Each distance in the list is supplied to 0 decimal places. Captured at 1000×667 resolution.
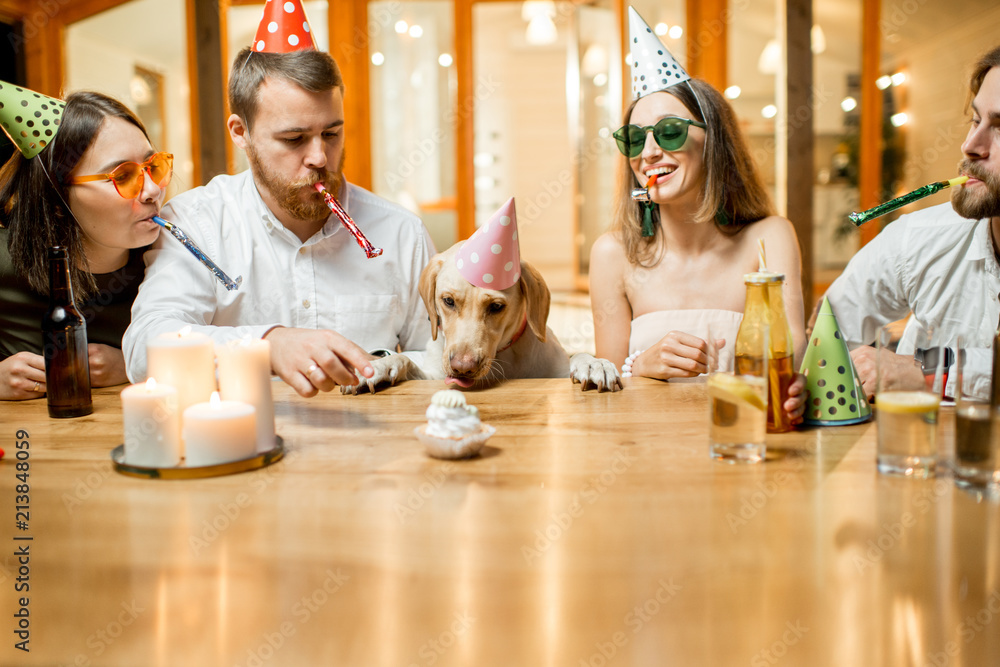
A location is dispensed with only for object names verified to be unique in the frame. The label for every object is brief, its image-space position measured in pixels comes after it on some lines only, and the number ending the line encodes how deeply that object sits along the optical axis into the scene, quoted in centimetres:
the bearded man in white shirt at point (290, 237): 200
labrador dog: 172
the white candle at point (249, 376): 110
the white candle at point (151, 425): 103
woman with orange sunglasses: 179
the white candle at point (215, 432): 104
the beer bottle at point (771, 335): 110
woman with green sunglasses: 212
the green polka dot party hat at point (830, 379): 124
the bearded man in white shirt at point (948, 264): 171
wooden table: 88
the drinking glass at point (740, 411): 106
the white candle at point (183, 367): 109
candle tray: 105
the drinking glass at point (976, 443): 97
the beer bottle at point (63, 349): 137
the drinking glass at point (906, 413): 101
